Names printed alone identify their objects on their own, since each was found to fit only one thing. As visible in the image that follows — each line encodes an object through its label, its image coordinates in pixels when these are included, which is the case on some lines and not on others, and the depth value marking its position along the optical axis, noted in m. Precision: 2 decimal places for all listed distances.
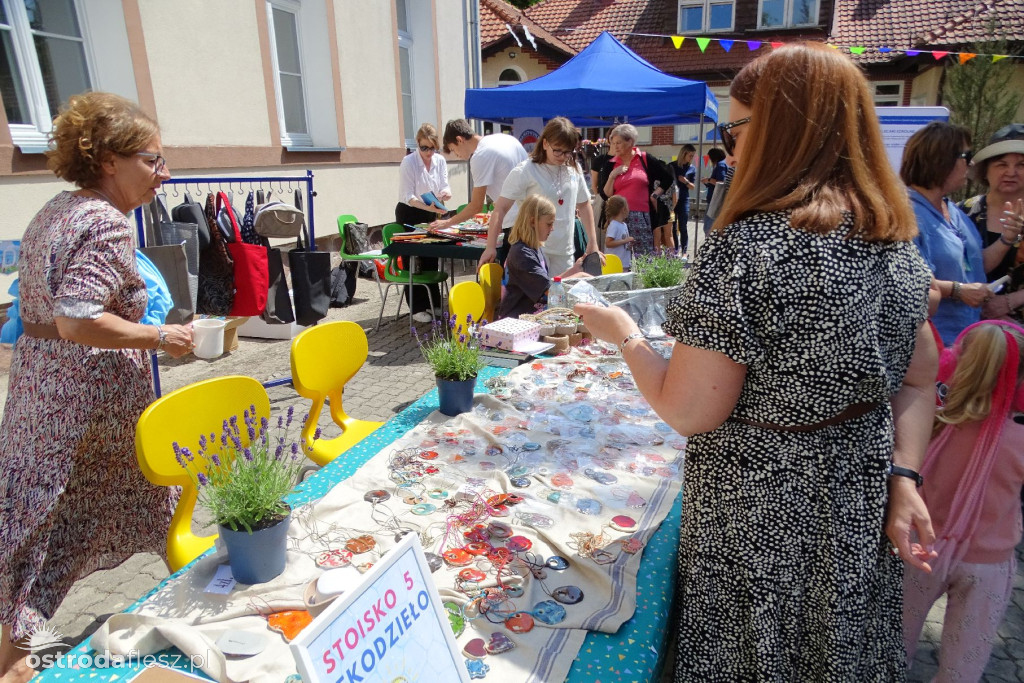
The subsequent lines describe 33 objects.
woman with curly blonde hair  1.74
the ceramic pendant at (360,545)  1.54
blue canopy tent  6.63
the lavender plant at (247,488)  1.35
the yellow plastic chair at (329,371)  2.48
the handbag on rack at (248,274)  3.58
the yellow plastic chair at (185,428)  1.73
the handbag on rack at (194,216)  3.45
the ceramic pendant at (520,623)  1.32
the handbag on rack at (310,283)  3.99
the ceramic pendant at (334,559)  1.47
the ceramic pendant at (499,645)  1.26
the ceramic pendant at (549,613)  1.35
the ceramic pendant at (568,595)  1.42
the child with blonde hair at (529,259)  3.87
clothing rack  3.38
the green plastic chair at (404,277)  5.82
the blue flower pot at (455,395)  2.32
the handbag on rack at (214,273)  3.56
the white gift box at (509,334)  2.98
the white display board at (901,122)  4.02
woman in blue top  2.54
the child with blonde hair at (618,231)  6.14
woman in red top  6.72
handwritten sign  0.87
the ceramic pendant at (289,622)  1.26
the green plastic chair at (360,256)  6.28
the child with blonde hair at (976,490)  1.75
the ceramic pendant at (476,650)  1.25
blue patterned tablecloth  1.22
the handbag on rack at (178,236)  3.28
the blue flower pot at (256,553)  1.36
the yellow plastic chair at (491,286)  4.01
